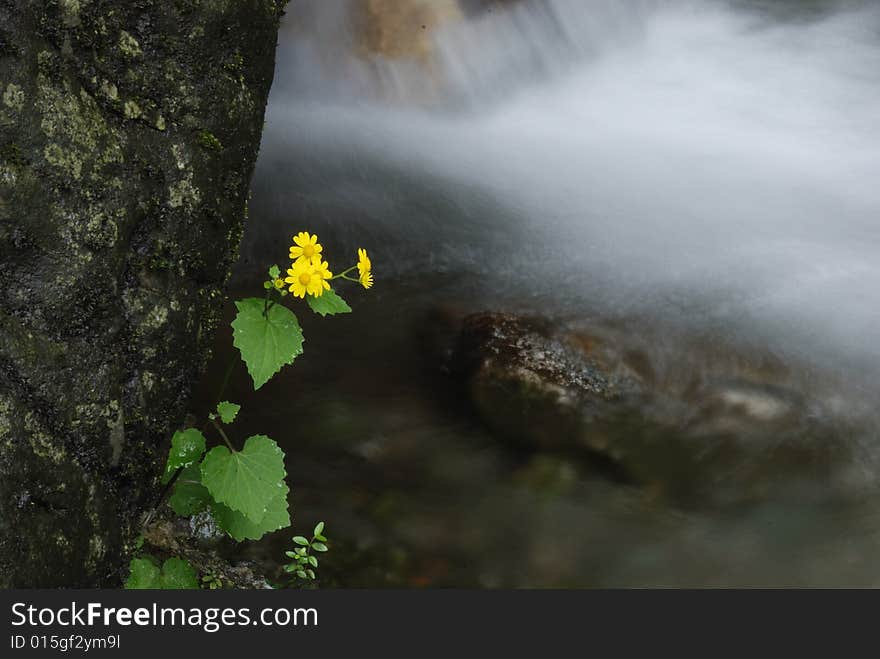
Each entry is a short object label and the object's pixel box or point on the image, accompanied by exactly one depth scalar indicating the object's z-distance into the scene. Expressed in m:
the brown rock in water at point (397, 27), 6.08
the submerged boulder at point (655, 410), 4.20
